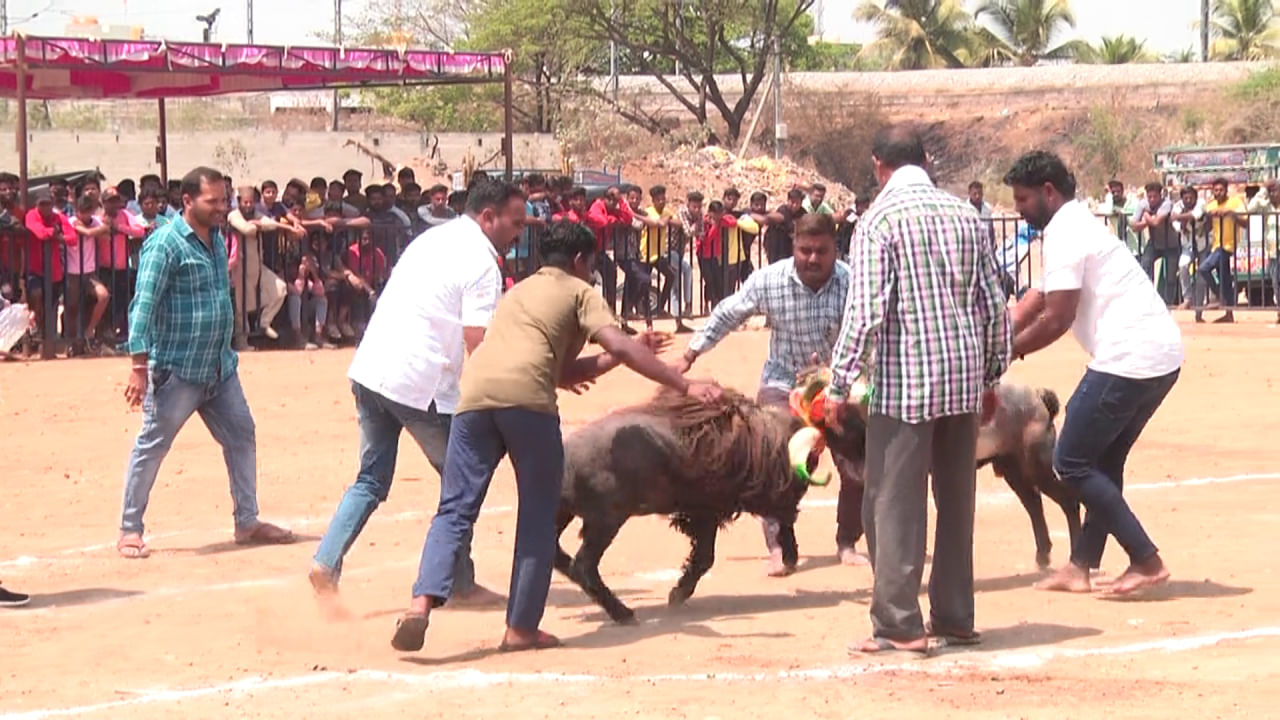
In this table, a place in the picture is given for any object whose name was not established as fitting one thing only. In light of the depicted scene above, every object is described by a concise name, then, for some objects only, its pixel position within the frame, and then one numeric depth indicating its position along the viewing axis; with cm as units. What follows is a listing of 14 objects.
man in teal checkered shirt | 979
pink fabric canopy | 2047
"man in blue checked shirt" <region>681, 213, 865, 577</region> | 911
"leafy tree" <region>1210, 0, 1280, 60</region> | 7050
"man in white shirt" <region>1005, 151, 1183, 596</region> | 807
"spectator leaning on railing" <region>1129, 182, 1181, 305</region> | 2391
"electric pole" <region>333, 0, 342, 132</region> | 5894
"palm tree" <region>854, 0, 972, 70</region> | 7462
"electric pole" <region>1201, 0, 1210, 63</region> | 6511
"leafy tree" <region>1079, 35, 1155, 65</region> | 7838
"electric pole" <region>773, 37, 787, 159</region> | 4883
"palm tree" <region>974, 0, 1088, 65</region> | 7462
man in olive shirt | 750
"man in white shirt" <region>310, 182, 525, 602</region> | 818
